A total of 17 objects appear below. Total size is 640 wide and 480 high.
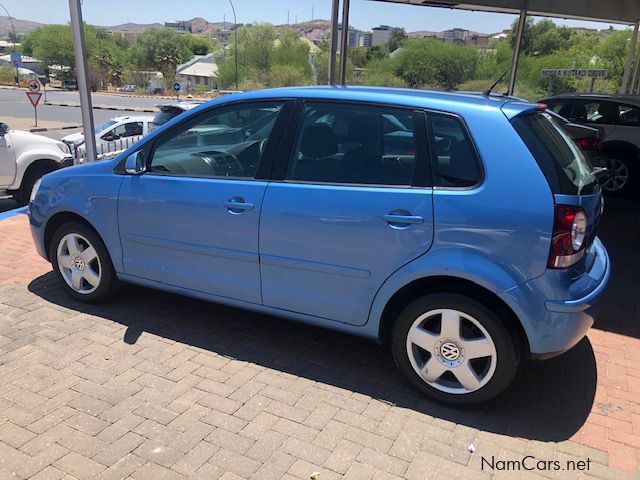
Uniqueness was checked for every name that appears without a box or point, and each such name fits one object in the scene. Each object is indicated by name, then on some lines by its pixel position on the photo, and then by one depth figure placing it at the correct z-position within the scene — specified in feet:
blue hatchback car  9.08
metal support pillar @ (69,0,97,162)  19.63
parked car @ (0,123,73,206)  25.63
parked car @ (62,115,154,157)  42.37
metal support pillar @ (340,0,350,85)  29.66
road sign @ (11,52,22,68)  112.29
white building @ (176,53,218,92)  258.82
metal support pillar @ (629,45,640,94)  49.38
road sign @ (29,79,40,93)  65.75
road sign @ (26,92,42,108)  65.16
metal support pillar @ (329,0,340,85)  28.58
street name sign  45.55
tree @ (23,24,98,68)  289.53
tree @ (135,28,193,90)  310.65
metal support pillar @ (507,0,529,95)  34.86
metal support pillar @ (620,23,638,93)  43.01
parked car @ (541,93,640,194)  29.12
